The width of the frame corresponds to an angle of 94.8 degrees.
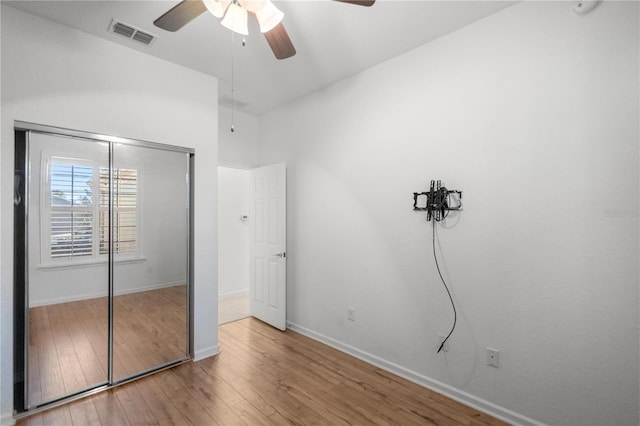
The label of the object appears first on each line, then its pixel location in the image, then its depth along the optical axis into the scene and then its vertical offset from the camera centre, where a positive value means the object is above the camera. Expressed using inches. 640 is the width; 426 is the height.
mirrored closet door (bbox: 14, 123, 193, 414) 85.4 -15.8
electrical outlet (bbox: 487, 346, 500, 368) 85.3 -42.0
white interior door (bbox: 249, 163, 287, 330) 150.3 -17.0
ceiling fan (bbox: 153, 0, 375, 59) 64.1 +45.1
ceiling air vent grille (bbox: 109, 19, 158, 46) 91.6 +58.8
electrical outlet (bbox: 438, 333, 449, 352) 95.6 -41.7
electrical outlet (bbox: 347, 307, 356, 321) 123.3 -42.2
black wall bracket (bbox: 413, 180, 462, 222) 94.7 +4.3
